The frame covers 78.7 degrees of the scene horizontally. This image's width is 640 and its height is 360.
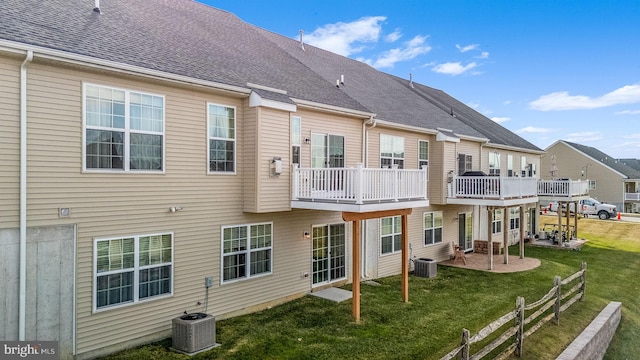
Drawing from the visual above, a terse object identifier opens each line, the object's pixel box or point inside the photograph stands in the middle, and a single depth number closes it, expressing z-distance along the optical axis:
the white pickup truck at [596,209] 35.62
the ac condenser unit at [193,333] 7.97
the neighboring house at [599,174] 44.84
